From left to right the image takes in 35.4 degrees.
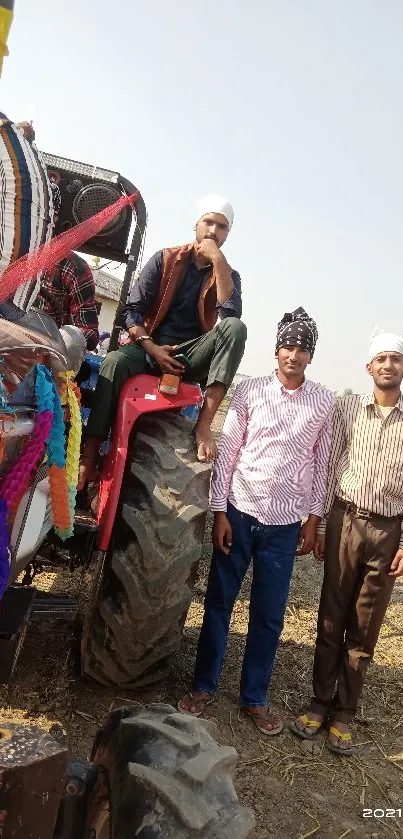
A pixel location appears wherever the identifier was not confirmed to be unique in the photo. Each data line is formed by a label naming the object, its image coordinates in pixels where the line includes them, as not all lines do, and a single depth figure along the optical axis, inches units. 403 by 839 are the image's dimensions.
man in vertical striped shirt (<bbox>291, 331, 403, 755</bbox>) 136.2
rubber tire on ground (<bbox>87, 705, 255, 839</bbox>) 54.6
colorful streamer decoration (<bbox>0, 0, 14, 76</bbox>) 84.0
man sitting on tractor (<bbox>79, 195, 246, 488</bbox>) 114.3
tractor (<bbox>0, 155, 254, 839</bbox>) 53.4
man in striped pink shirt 132.8
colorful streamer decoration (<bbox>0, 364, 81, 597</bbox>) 56.2
